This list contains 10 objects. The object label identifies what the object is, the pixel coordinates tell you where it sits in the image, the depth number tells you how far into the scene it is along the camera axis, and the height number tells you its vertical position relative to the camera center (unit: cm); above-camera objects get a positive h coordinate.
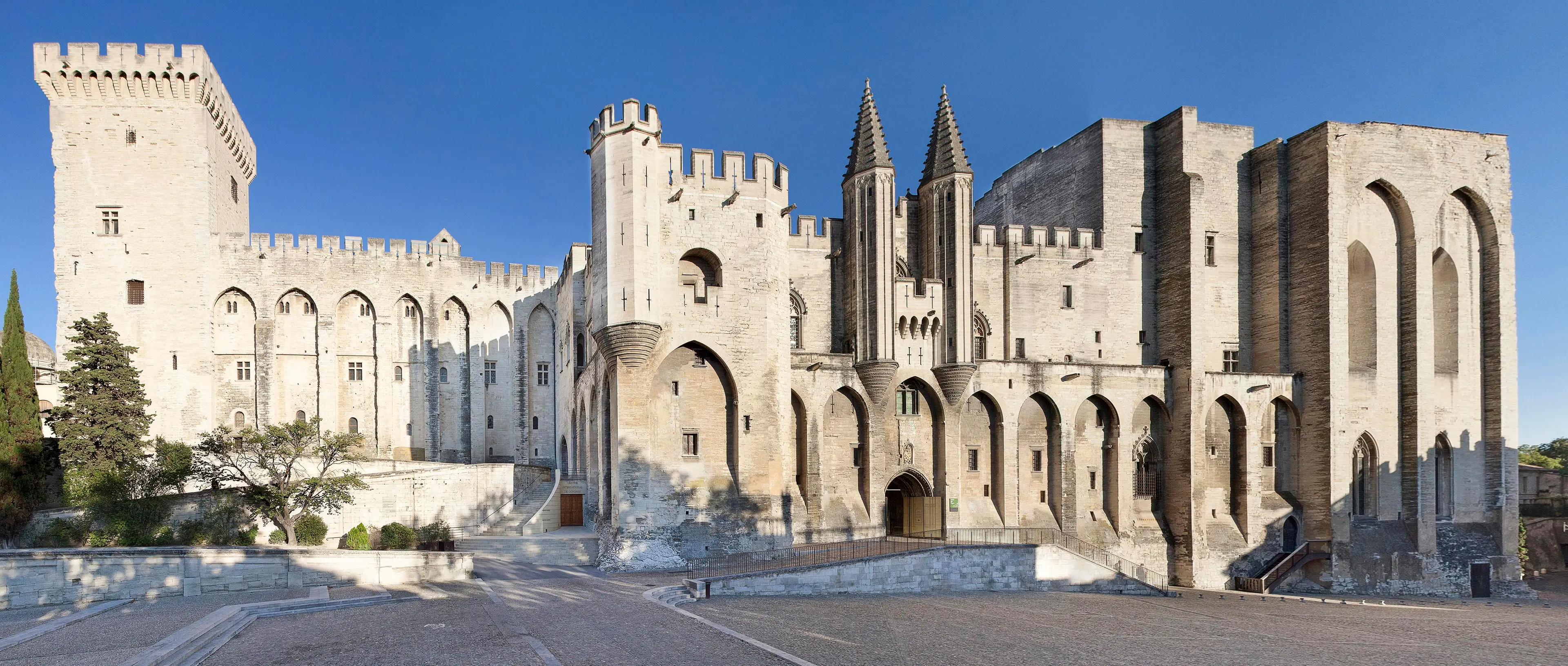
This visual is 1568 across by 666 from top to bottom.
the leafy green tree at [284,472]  2467 -404
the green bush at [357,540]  2548 -630
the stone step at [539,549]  2484 -658
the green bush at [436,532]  2669 -639
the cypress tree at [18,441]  2334 -291
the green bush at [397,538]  2595 -634
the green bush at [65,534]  2333 -549
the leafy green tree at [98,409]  2472 -207
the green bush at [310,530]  2558 -599
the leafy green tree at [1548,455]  6109 -1023
